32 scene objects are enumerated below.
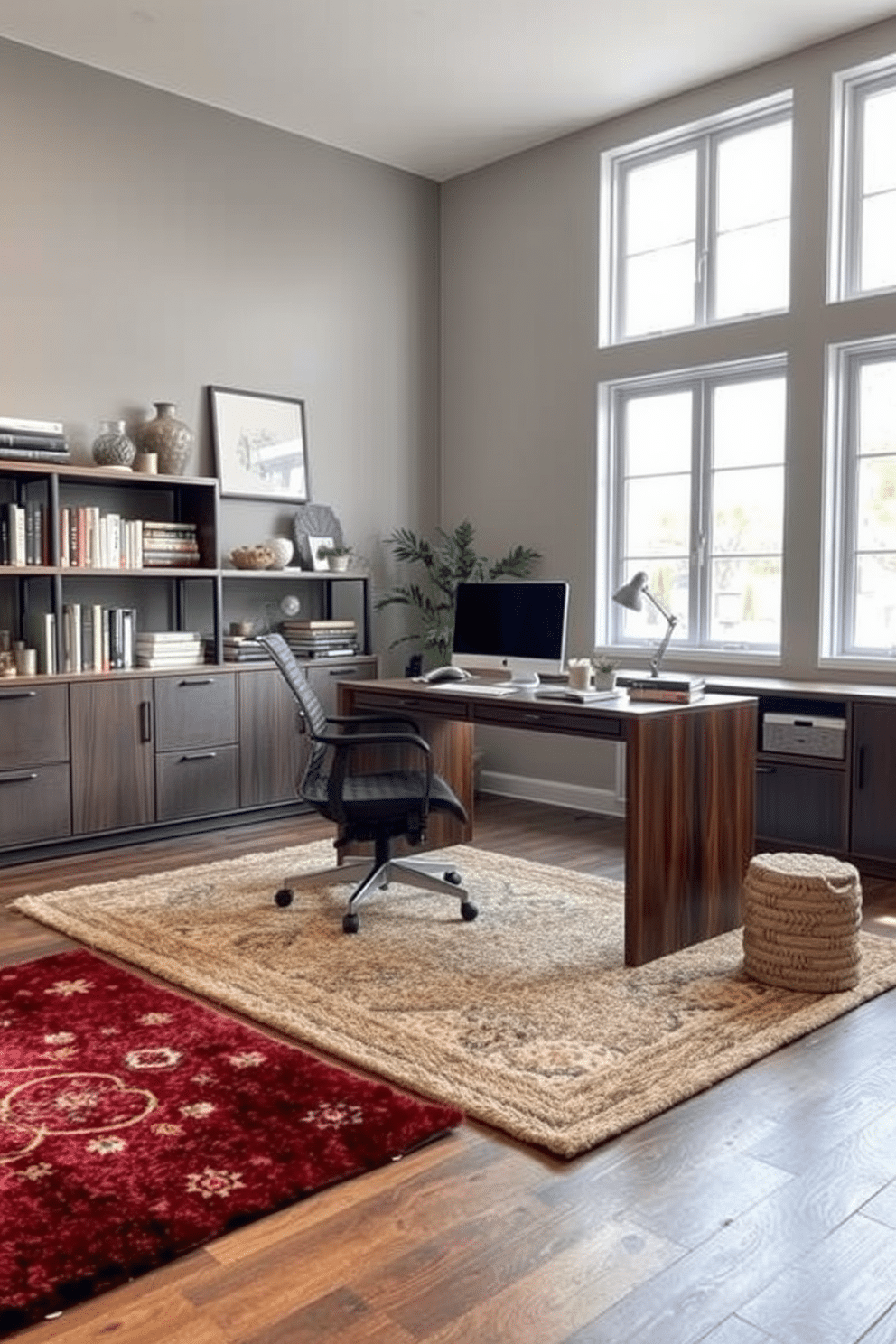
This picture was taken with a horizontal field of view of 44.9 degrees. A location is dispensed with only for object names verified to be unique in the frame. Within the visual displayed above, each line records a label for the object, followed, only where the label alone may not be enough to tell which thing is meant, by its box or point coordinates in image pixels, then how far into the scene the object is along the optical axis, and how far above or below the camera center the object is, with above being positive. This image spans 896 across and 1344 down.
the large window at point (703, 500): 5.09 +0.48
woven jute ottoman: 2.96 -0.91
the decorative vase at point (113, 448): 4.75 +0.65
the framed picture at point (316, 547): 5.68 +0.26
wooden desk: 3.13 -0.61
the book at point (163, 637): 4.83 -0.18
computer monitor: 3.93 -0.11
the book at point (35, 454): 4.35 +0.58
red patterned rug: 1.83 -1.09
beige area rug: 2.43 -1.08
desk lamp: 3.76 +0.01
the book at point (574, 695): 3.47 -0.32
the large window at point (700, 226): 5.04 +1.83
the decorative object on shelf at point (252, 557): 5.28 +0.19
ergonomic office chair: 3.43 -0.65
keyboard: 3.70 -0.32
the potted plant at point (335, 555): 5.68 +0.22
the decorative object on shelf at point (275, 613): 5.54 -0.08
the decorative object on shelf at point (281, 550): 5.36 +0.23
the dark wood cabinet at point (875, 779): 4.20 -0.71
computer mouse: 4.08 -0.29
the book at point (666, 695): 3.42 -0.31
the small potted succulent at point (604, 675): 3.66 -0.26
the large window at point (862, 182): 4.67 +1.80
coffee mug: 3.71 -0.26
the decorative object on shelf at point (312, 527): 5.66 +0.37
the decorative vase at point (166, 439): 4.96 +0.72
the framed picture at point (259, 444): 5.38 +0.78
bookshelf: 4.37 -0.42
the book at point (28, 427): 4.36 +0.70
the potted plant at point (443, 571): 5.99 +0.15
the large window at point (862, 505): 4.70 +0.41
